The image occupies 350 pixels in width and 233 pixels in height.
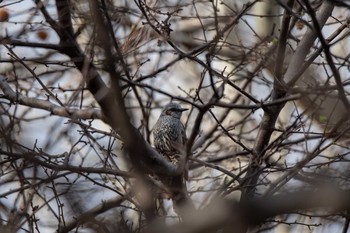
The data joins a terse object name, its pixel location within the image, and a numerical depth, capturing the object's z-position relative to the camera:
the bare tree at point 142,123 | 7.54
